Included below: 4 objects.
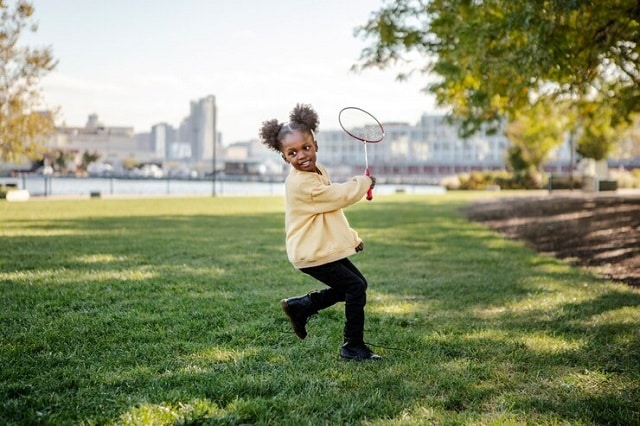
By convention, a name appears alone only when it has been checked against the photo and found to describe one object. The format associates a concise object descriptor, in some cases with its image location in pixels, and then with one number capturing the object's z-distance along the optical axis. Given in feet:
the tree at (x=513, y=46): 31.76
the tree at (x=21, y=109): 84.33
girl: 14.96
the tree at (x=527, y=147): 138.62
